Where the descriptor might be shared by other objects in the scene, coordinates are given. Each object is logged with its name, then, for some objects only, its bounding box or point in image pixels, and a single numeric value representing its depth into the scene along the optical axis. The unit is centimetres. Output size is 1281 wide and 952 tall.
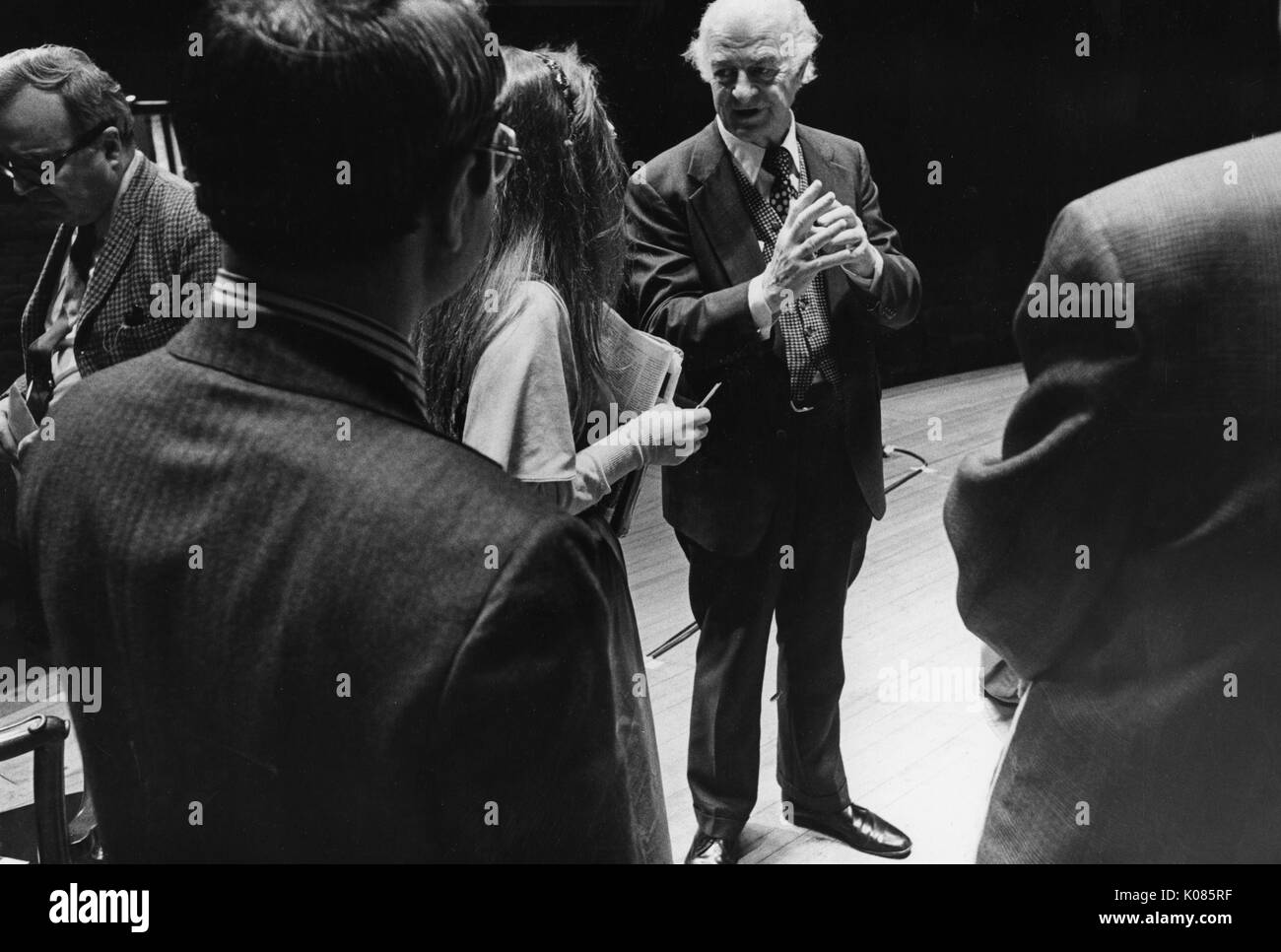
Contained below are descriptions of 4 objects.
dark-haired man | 80
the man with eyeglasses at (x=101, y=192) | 208
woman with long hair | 160
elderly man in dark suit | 228
